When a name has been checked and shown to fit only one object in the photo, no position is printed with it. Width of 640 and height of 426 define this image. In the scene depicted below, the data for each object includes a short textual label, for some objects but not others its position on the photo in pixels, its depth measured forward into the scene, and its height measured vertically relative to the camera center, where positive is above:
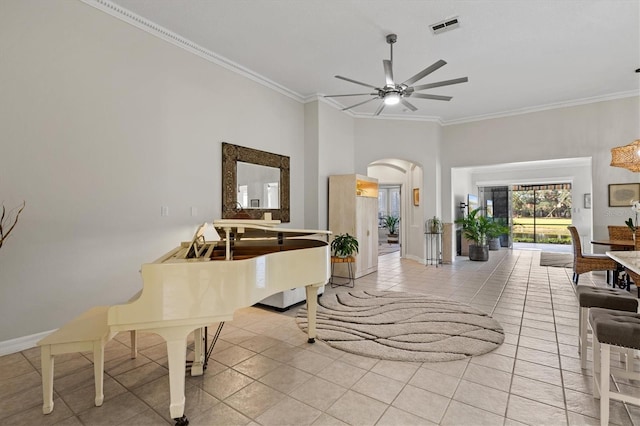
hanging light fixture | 5.01 +0.90
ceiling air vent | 3.81 +2.42
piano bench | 1.99 -0.86
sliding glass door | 10.89 -0.08
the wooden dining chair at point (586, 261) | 5.00 -0.87
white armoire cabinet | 6.14 +0.01
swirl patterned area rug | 2.90 -1.31
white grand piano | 1.78 -0.51
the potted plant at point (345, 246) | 5.60 -0.60
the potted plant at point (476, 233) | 8.05 -0.57
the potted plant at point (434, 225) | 7.51 -0.33
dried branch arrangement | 2.82 -0.01
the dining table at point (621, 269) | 4.86 -0.97
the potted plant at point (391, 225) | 12.99 -0.53
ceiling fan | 3.61 +1.63
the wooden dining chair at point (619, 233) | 5.55 -0.43
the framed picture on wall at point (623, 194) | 5.95 +0.32
